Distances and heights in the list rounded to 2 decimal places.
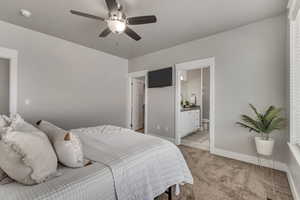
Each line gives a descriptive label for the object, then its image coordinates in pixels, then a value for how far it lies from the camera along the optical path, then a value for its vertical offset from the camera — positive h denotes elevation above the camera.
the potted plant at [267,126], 2.21 -0.42
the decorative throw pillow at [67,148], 1.07 -0.39
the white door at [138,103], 5.01 -0.15
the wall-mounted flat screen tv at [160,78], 3.79 +0.62
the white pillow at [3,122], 1.13 -0.20
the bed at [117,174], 0.85 -0.57
